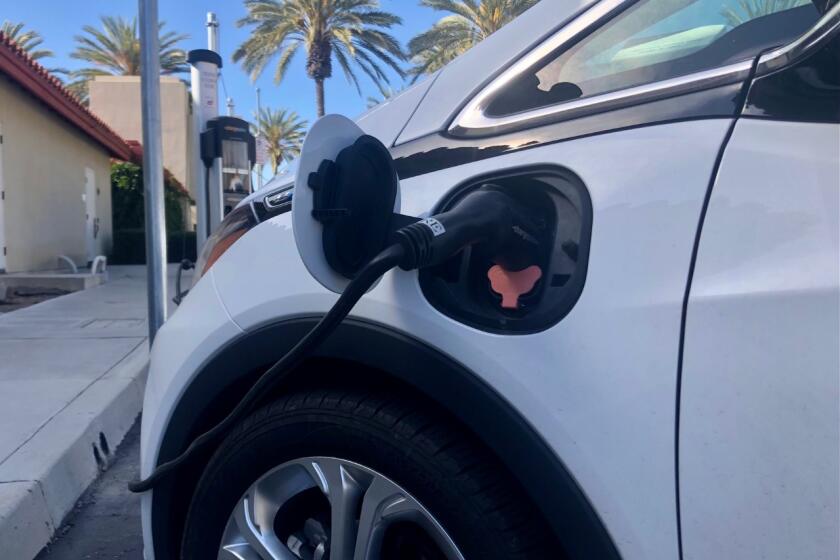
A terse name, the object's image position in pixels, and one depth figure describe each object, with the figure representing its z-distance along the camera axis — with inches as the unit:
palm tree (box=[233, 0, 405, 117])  695.1
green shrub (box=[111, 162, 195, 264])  784.9
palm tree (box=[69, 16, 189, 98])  1033.5
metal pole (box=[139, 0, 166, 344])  186.5
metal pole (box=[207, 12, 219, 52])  316.2
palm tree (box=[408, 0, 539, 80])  440.1
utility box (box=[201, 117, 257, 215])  240.1
